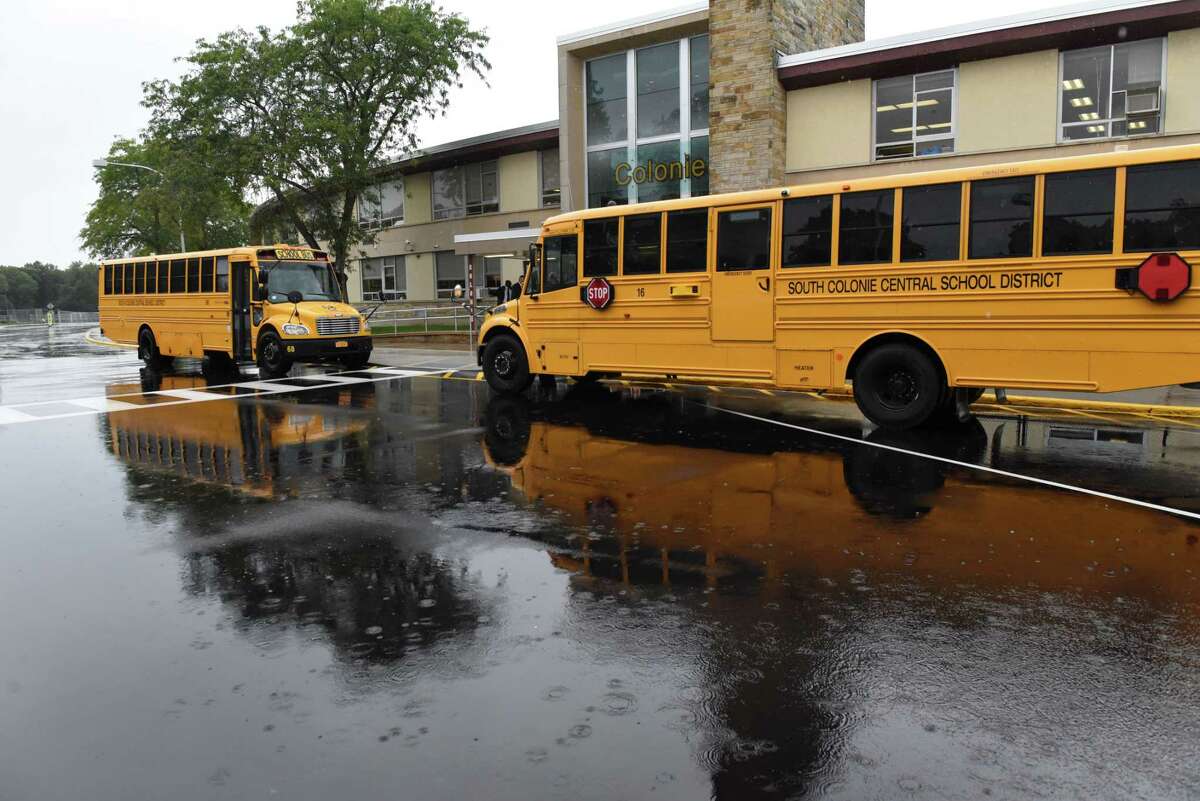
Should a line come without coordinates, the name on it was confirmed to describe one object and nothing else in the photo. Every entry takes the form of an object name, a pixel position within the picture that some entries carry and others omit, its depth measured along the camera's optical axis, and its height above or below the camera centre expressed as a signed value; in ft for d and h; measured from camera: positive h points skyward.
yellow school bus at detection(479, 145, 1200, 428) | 29.89 +1.86
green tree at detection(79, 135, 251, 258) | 99.60 +20.63
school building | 64.44 +20.07
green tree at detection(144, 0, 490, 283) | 97.60 +27.97
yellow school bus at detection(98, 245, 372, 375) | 60.29 +1.67
